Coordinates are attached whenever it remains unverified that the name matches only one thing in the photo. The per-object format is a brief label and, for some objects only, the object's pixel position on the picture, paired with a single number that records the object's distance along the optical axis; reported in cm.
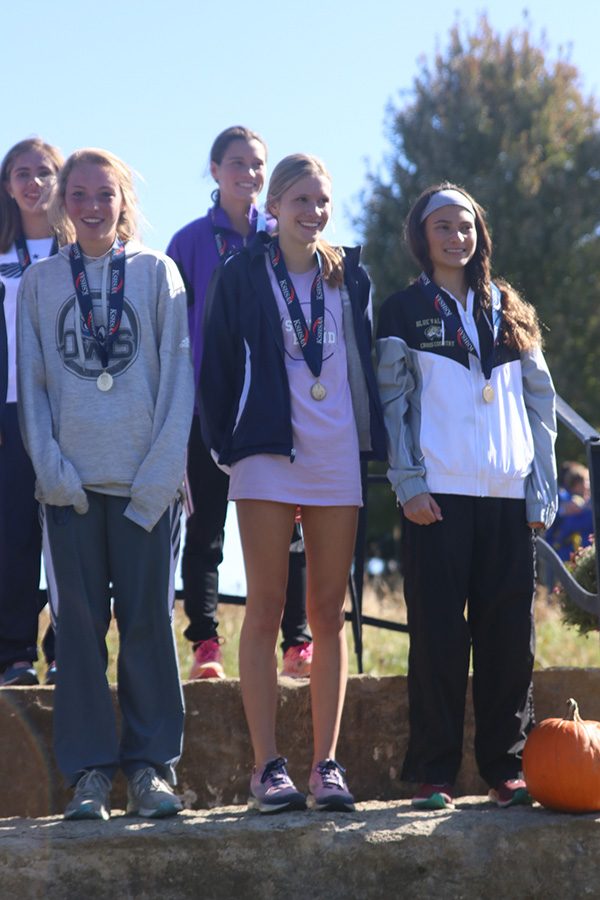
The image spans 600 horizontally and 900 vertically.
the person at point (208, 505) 1042
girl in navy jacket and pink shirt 877
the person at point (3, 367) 950
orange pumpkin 866
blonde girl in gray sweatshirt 858
